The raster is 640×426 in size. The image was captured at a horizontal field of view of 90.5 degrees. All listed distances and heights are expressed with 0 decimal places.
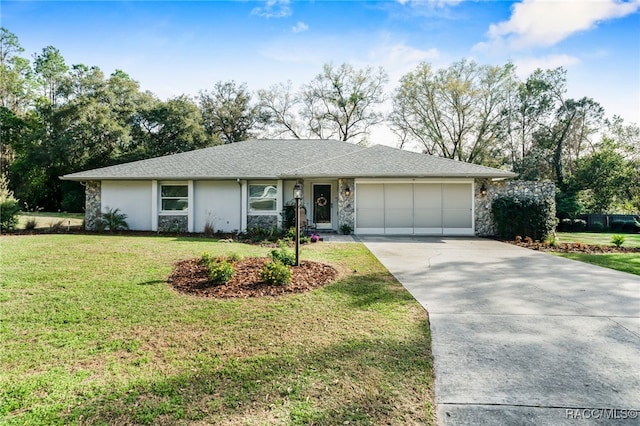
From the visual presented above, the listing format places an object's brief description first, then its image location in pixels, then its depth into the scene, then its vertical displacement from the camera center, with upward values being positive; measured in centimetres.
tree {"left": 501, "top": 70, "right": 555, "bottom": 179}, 2525 +758
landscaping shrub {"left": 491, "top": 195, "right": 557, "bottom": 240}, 1141 -18
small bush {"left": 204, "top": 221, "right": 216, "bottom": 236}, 1268 -68
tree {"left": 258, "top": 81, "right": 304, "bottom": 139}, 3000 +967
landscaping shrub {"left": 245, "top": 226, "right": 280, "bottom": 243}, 1120 -82
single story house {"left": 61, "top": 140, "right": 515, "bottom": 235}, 1299 +70
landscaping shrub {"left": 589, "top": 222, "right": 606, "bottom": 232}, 1795 -92
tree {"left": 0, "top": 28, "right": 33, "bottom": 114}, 2738 +1211
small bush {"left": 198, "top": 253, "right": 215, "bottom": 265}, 585 -88
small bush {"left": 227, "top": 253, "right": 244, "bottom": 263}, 658 -96
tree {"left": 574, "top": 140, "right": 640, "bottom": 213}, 2062 +213
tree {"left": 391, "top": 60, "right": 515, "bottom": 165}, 2631 +904
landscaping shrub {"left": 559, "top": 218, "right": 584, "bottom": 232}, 1838 -82
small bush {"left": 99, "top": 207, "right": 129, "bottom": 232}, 1296 -35
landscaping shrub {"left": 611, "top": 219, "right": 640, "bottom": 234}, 1723 -84
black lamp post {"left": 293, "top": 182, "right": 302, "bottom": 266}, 638 +26
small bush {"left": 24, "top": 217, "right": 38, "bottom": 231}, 1254 -46
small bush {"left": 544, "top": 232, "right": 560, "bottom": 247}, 1046 -103
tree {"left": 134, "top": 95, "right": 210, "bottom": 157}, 2600 +696
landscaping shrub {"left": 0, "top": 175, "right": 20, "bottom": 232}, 1155 +2
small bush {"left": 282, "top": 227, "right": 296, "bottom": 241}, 1053 -82
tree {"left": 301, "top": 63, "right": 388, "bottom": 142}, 2944 +1042
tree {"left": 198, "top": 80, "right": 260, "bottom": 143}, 2977 +944
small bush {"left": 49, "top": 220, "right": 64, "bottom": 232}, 1259 -56
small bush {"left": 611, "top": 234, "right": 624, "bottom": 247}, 1010 -94
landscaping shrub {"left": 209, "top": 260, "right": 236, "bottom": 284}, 538 -103
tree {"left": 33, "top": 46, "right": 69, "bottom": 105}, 3106 +1459
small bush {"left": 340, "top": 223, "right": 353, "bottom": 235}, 1302 -71
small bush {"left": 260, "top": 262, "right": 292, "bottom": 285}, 538 -107
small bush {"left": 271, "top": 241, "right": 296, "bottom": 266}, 649 -92
